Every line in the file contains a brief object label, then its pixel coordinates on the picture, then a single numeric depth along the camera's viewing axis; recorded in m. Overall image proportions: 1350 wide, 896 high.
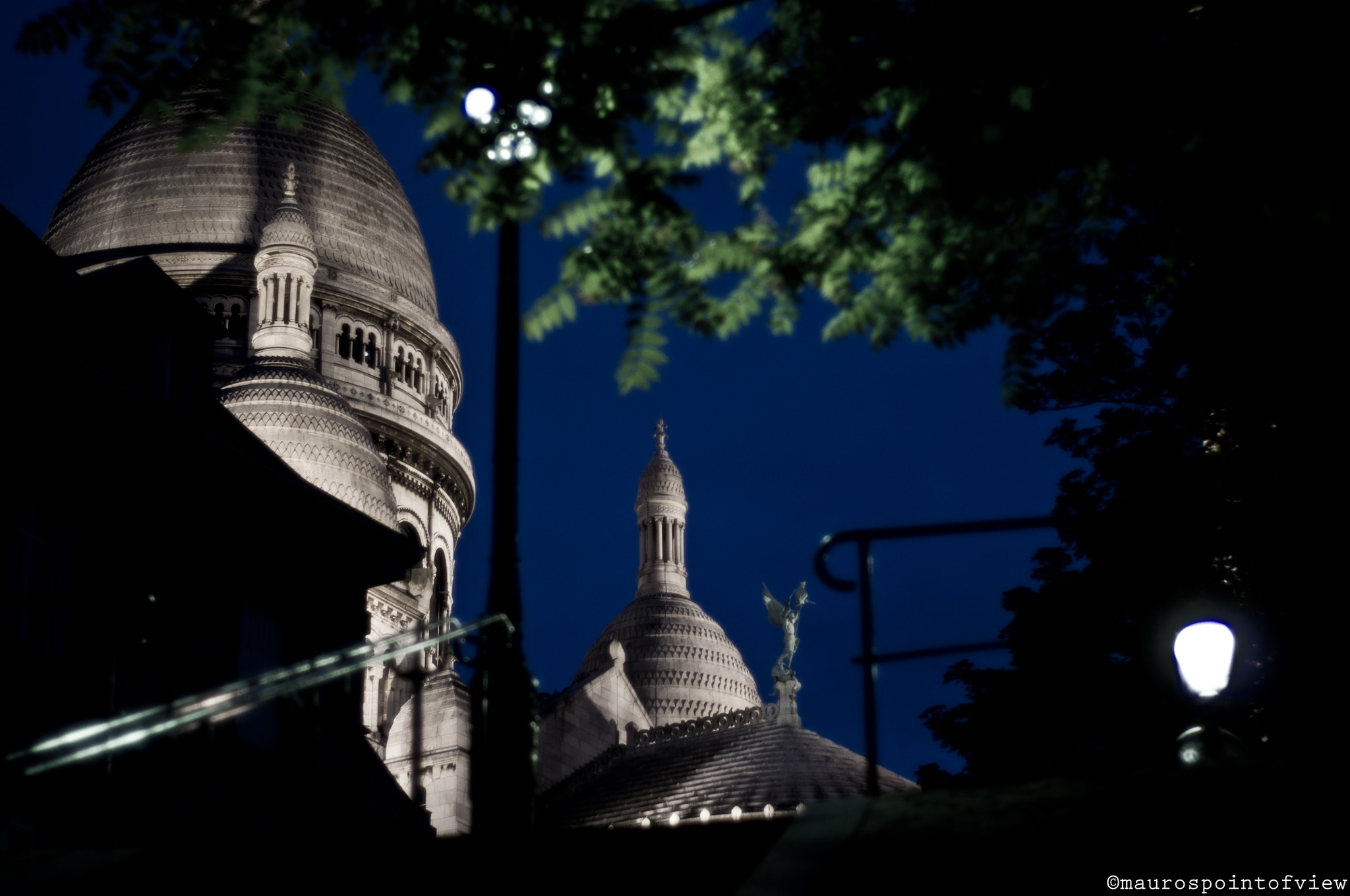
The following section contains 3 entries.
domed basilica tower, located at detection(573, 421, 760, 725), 63.50
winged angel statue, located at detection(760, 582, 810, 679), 52.56
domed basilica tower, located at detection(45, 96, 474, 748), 61.12
